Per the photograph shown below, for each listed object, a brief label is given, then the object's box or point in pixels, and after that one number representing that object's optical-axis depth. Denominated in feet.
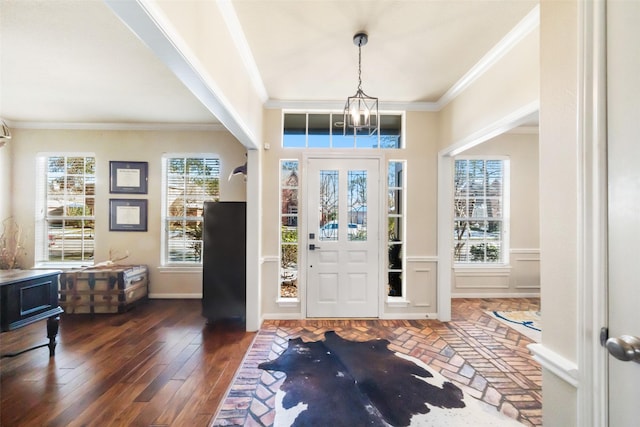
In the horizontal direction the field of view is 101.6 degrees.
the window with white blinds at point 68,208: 13.98
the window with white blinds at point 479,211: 15.26
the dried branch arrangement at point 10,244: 13.00
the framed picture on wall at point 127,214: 13.79
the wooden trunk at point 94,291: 11.69
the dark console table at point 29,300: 6.95
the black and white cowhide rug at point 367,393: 5.82
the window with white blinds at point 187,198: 14.23
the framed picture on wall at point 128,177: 13.80
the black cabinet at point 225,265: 10.79
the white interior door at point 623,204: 2.39
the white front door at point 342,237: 11.41
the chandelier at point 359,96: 6.88
